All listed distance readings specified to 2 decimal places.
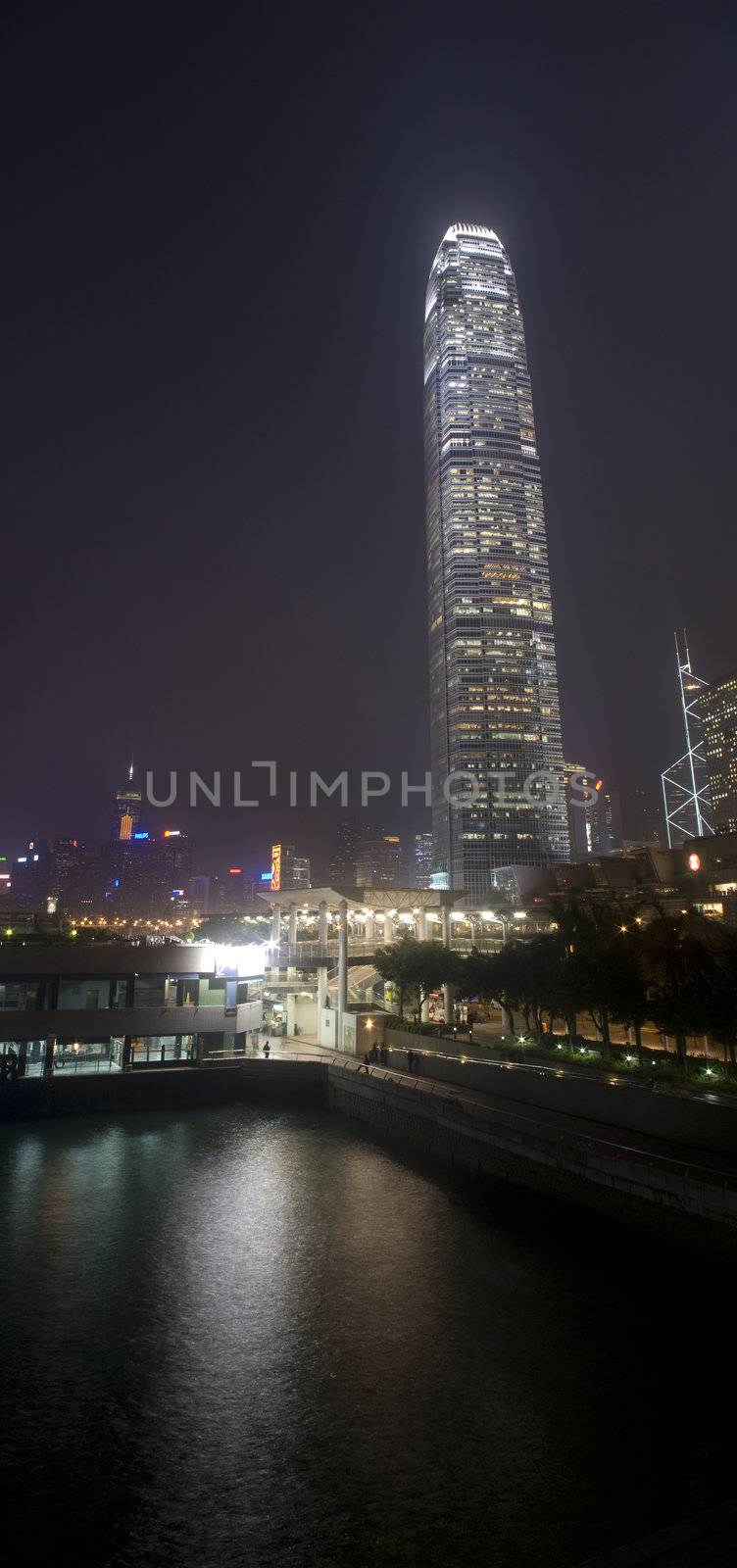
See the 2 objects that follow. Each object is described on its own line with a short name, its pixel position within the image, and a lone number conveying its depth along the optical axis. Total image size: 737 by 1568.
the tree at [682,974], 30.11
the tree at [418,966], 50.97
